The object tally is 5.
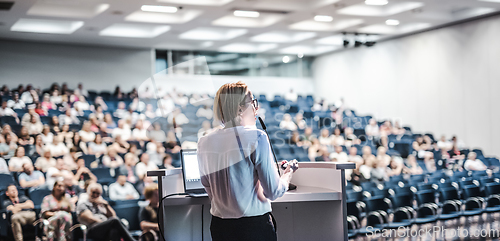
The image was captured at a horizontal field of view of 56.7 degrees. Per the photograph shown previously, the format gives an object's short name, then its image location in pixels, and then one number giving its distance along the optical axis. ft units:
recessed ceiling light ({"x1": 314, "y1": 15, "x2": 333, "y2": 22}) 29.24
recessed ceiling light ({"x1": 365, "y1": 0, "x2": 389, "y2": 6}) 26.71
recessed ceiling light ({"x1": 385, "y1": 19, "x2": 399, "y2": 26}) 30.86
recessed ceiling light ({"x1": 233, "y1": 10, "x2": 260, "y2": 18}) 27.99
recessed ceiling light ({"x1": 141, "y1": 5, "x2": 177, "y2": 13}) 26.26
